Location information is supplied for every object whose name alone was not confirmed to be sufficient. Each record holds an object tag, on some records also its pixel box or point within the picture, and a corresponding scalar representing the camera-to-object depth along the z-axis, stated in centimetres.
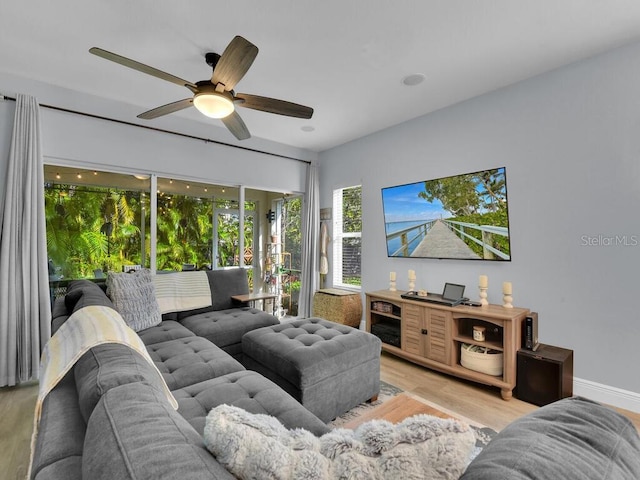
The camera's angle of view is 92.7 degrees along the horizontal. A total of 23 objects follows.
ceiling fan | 170
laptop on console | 283
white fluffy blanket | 56
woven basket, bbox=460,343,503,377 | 251
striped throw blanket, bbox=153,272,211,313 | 302
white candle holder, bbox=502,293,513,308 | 264
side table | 333
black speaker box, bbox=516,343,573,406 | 221
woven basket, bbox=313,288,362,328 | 396
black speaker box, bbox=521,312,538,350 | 243
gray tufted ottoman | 192
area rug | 126
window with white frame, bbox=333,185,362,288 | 434
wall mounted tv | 286
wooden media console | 242
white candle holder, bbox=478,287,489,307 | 277
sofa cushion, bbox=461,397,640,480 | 50
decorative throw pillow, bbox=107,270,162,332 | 256
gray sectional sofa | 55
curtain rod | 282
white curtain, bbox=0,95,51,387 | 255
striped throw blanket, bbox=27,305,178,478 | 98
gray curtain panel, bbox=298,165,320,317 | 464
